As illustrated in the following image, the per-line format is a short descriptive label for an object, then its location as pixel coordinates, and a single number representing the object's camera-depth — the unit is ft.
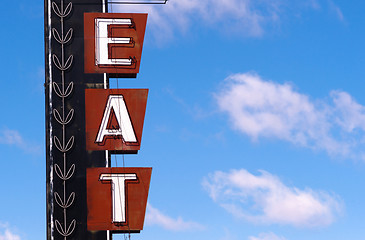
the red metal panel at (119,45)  110.73
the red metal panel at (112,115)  108.06
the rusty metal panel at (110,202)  106.42
